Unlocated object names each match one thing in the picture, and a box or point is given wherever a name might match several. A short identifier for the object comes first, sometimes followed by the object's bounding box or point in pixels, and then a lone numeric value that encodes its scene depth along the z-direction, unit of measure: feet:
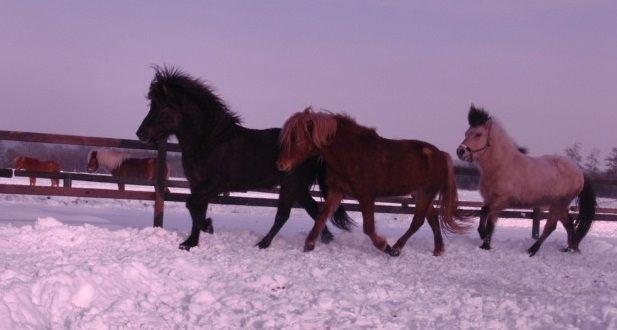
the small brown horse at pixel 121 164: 57.98
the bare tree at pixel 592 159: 149.19
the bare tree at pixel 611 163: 97.28
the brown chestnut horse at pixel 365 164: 22.66
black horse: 22.94
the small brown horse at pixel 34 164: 71.61
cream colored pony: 26.71
